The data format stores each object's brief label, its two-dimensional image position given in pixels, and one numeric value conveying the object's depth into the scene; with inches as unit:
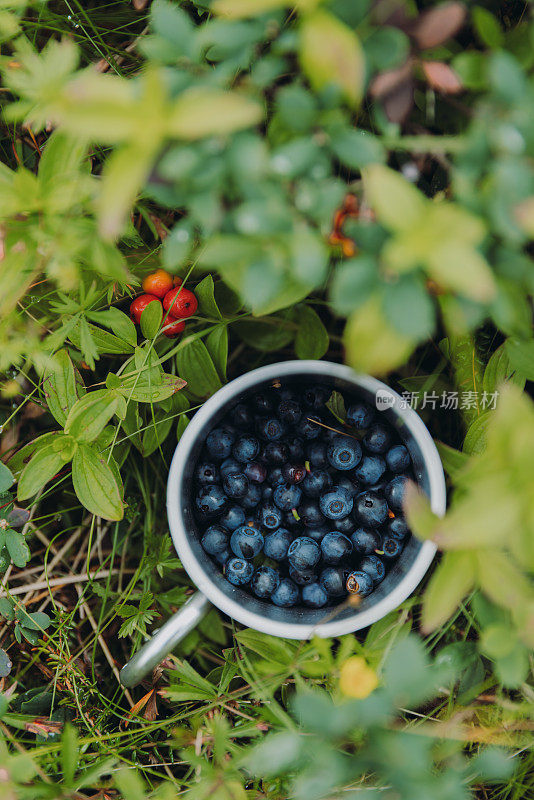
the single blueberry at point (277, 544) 14.0
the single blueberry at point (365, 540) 13.8
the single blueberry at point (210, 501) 13.9
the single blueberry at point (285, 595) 13.8
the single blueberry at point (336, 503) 13.8
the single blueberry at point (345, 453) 13.9
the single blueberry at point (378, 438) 13.9
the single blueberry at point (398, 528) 13.7
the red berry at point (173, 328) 14.3
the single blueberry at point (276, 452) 14.1
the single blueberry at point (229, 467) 14.1
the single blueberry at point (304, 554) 13.7
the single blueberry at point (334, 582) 13.7
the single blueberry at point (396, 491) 13.7
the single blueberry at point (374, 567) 13.7
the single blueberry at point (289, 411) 14.0
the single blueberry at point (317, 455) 14.1
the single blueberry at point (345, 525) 13.9
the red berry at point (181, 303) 14.1
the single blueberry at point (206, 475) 14.0
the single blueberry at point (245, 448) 14.0
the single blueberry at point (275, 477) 14.1
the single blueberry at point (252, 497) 14.1
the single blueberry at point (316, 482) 14.0
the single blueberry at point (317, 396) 14.0
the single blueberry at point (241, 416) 14.1
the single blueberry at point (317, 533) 14.0
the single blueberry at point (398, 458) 13.9
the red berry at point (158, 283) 14.2
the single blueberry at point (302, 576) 13.8
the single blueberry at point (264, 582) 13.8
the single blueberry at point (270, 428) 14.1
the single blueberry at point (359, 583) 13.6
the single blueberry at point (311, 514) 14.0
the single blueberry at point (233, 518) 14.0
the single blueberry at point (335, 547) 13.8
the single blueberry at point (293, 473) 14.0
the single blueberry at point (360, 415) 13.9
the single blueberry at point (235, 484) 13.9
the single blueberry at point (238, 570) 13.7
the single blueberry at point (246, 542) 13.8
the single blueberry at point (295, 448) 14.2
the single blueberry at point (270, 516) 14.1
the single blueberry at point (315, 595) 13.7
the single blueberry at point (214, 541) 13.8
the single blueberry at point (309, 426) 14.1
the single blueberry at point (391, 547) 13.7
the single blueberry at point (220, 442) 14.0
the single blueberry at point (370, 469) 13.9
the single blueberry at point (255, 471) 14.1
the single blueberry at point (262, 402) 14.0
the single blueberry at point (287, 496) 14.0
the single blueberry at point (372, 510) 13.8
